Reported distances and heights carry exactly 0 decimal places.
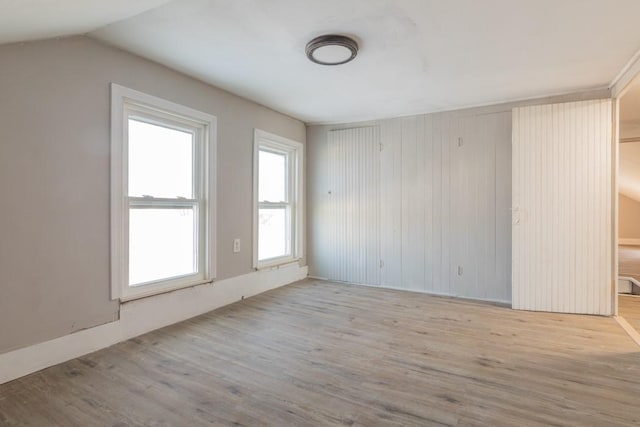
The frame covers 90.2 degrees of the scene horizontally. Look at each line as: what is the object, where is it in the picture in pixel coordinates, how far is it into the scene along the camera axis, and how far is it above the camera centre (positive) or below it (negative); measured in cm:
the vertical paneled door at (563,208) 318 +5
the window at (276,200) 400 +18
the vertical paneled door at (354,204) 444 +13
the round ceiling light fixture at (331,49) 228 +124
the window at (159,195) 253 +16
